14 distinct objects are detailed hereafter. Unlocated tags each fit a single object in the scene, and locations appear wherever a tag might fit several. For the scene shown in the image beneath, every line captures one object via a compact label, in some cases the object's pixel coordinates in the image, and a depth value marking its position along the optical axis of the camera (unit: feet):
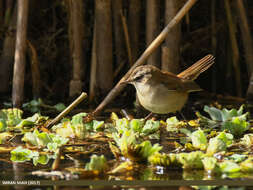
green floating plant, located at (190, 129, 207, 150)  23.21
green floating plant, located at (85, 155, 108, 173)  18.29
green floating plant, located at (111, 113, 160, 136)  27.02
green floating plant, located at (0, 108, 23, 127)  28.66
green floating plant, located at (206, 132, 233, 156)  21.65
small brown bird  28.02
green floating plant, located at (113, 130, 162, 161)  20.35
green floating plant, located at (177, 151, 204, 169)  19.24
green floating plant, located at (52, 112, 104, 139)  26.13
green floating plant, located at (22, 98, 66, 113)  36.03
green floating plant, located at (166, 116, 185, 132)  30.01
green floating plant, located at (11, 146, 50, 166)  21.52
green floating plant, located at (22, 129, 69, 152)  23.49
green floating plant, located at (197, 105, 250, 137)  26.81
